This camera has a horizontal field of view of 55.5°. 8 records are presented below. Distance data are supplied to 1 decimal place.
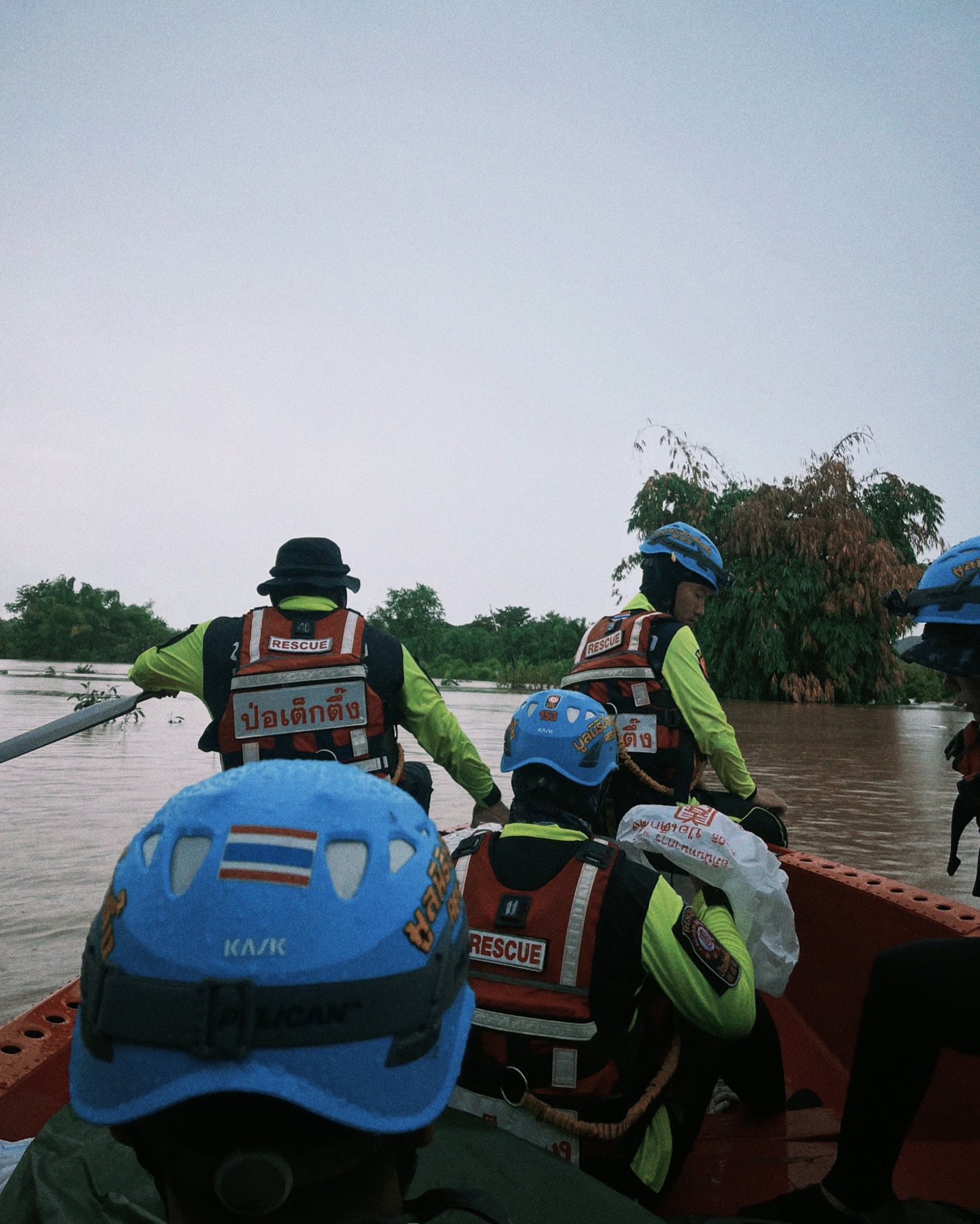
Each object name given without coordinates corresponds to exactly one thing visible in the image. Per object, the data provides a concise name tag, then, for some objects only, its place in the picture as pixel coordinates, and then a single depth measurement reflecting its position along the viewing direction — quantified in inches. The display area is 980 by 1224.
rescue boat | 80.4
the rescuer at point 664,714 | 156.7
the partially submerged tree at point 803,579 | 962.7
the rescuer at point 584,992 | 78.5
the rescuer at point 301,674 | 138.7
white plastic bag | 104.0
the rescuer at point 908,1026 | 76.1
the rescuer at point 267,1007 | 36.6
